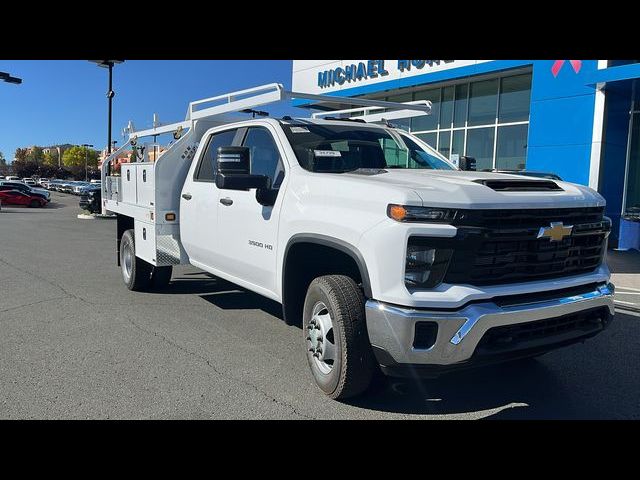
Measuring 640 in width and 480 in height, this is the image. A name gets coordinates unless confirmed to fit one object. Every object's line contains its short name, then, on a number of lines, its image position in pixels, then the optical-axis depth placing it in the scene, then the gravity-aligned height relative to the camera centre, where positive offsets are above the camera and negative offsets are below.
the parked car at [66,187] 51.11 -0.85
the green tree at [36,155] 126.77 +5.08
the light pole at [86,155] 102.25 +4.62
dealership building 13.38 +2.26
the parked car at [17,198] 31.12 -1.25
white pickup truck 3.21 -0.38
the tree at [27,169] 107.38 +1.35
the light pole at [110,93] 22.74 +3.59
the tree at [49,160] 128.34 +4.13
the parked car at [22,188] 31.64 -0.69
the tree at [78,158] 117.00 +4.32
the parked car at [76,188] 47.29 -0.86
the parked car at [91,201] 23.41 -0.96
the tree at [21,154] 131.23 +5.32
